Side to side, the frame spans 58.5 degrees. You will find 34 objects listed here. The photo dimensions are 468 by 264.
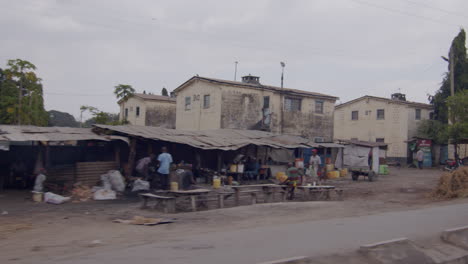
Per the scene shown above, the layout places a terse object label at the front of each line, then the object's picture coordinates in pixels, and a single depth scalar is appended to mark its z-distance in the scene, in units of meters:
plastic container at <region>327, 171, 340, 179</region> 25.31
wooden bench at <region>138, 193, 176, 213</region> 12.38
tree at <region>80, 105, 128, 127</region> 28.66
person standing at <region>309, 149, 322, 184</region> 21.48
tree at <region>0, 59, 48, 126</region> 24.22
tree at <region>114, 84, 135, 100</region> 31.17
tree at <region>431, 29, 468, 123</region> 38.97
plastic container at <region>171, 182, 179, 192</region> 15.39
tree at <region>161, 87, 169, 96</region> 53.91
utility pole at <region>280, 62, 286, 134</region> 32.04
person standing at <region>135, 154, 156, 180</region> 16.97
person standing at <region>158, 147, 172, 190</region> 16.31
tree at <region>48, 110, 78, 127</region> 57.15
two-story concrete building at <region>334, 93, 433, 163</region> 39.78
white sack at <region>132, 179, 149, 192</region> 16.08
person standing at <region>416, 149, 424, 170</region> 34.56
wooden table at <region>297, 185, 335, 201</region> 16.16
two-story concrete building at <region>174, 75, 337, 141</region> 30.14
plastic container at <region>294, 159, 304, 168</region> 22.34
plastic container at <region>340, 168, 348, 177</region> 26.97
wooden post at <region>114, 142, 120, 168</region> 17.25
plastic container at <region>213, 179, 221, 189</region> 18.06
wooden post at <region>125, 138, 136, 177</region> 17.29
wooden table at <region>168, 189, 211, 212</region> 12.94
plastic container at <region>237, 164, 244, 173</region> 20.28
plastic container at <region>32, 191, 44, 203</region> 13.57
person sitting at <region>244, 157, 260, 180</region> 21.31
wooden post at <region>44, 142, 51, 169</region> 15.93
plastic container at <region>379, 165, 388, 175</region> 28.66
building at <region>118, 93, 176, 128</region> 40.38
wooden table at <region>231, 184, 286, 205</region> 15.20
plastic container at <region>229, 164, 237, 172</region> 20.32
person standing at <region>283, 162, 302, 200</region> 15.71
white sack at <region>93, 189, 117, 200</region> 14.60
